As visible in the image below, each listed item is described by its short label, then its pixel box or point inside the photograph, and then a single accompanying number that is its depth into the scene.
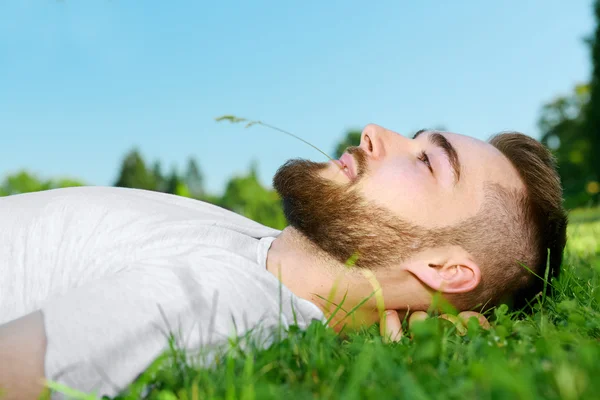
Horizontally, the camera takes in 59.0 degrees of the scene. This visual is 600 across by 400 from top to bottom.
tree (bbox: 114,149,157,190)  58.41
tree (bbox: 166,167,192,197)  62.34
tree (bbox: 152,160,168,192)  64.68
